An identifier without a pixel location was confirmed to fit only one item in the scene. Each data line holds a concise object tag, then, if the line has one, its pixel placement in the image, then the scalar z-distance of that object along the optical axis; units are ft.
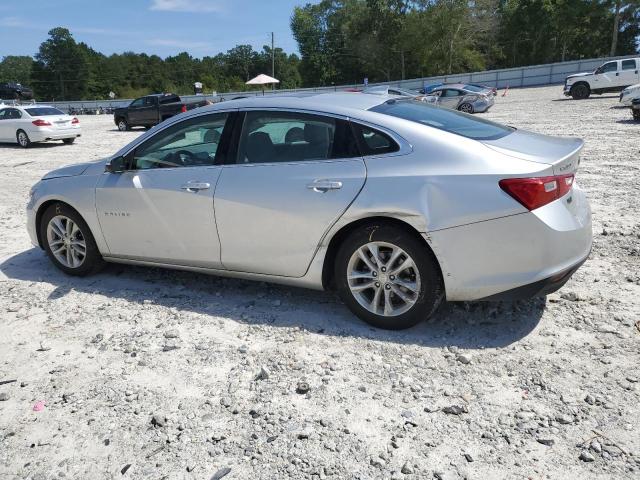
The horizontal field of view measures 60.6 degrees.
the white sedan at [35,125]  61.46
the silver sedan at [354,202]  11.07
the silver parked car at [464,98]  83.35
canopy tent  130.70
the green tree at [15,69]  364.50
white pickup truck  89.10
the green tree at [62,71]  321.52
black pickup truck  85.92
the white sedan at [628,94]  65.05
